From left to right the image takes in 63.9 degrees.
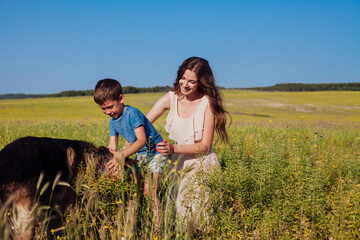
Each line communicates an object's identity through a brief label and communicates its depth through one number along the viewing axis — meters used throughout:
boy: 3.26
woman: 4.05
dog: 2.00
